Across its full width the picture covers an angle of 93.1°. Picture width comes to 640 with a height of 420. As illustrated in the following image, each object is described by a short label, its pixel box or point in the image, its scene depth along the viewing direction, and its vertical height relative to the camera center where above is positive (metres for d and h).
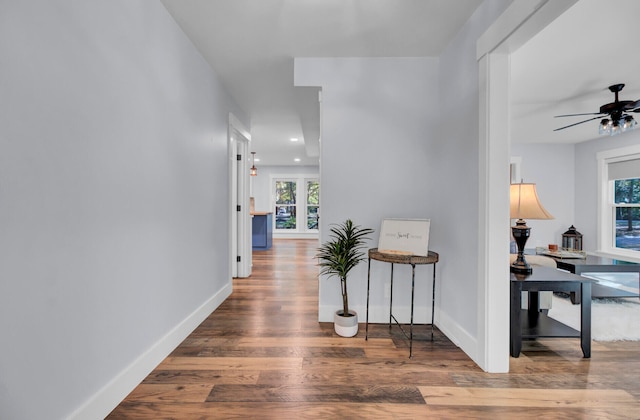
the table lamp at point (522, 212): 2.19 +0.01
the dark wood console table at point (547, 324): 2.04 -0.64
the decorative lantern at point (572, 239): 5.82 -0.48
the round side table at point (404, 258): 2.25 -0.35
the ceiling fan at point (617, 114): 3.22 +1.11
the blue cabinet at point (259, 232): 7.38 -0.50
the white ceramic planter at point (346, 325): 2.50 -0.94
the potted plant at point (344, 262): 2.51 -0.42
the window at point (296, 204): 9.90 +0.26
